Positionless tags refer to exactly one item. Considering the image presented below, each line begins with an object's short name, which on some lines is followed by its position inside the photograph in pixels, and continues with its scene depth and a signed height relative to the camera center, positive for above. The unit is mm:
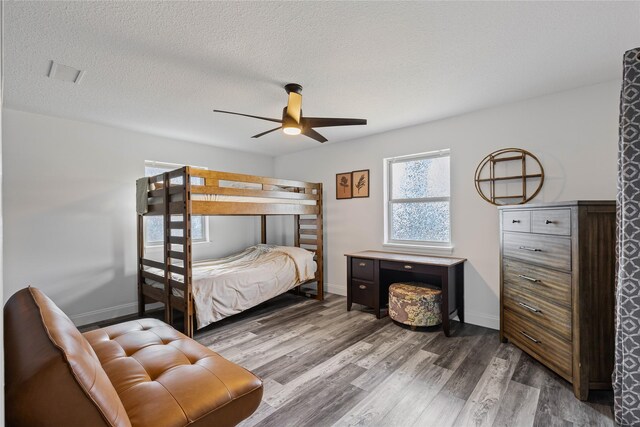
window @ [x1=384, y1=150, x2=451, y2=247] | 3666 +158
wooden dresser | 2020 -525
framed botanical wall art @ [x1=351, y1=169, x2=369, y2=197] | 4260 +416
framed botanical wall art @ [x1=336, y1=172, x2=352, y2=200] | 4449 +394
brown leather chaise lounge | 887 -751
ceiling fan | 2486 +775
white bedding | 3123 -735
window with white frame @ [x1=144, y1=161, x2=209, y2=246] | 4027 -123
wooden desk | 3083 -735
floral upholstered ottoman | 3123 -951
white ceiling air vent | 2248 +1053
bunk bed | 2998 +69
